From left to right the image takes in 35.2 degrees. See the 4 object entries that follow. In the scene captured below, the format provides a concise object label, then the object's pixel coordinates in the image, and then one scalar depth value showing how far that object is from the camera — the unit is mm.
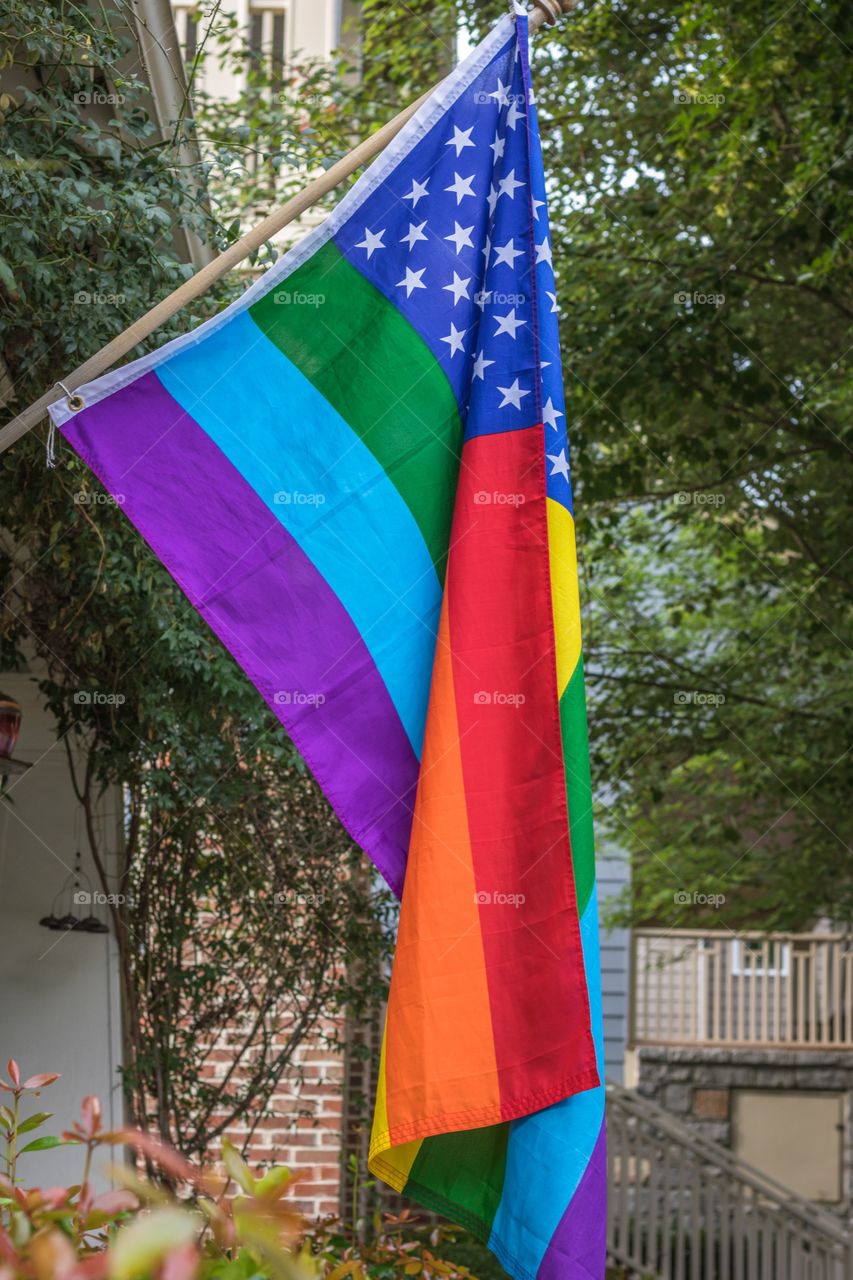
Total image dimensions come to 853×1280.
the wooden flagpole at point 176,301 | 2762
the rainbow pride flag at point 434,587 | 2768
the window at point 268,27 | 10350
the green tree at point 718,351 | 6855
